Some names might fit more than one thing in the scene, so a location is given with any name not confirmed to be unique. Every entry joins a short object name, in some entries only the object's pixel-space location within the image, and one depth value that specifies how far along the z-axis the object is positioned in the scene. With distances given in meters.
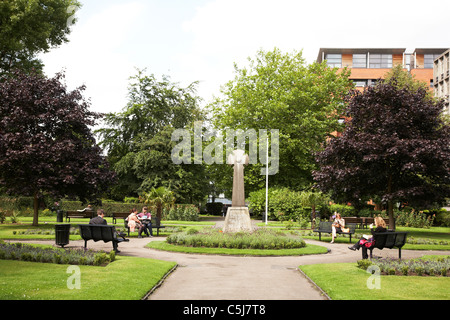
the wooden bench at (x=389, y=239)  13.61
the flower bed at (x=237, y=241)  16.97
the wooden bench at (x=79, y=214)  32.81
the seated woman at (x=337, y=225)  20.80
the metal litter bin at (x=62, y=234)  15.17
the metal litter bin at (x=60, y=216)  31.69
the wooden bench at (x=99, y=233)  14.36
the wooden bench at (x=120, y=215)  31.61
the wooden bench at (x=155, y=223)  23.04
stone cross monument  20.88
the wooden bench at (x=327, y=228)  20.98
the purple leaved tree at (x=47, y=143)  24.92
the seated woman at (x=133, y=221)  21.61
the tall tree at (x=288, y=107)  41.19
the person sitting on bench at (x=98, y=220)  15.49
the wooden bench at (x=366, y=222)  30.39
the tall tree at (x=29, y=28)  26.89
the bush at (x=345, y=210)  40.19
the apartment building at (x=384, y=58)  76.45
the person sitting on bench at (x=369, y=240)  13.80
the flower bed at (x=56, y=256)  11.77
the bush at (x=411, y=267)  11.07
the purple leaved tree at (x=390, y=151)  23.75
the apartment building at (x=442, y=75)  67.25
